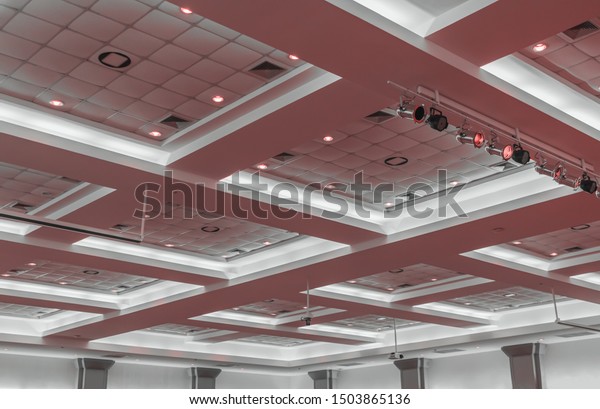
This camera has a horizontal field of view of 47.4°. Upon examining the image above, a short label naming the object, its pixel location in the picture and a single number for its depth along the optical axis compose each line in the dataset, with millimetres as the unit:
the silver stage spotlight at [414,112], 6875
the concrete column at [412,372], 24375
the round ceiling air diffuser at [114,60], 7172
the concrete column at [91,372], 22875
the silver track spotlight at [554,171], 8273
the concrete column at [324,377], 27797
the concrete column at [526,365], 20891
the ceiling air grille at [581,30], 6820
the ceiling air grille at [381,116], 8422
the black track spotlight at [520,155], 7727
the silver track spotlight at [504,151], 7750
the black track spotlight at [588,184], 8562
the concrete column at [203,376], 26016
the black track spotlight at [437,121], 6957
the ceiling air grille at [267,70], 7406
